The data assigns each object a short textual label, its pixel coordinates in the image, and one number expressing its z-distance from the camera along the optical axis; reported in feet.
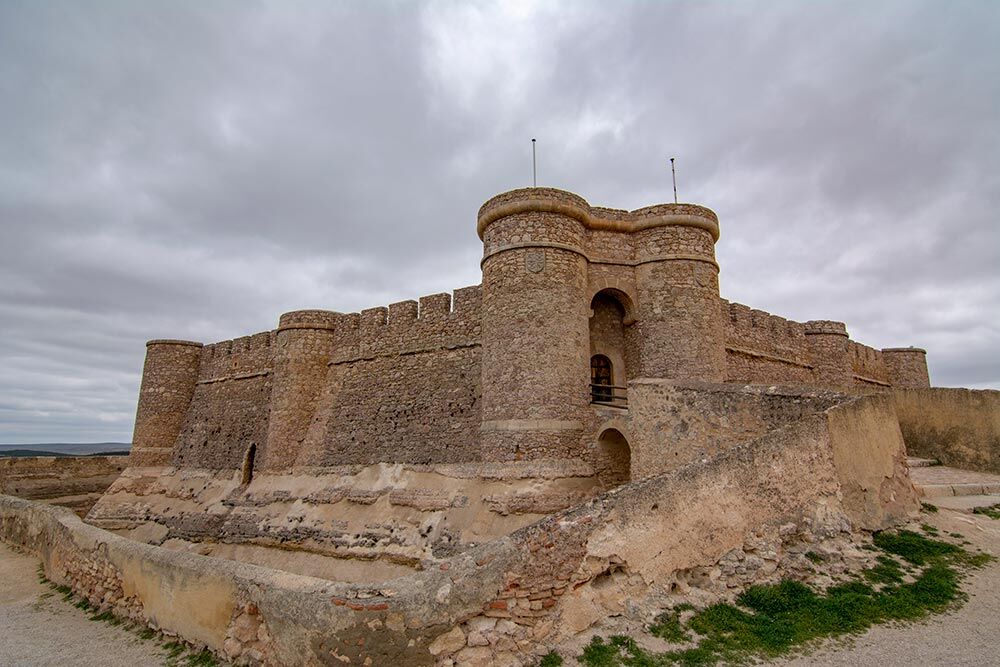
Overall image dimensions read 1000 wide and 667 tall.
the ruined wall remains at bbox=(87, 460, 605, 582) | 37.04
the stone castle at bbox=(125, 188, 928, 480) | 39.09
